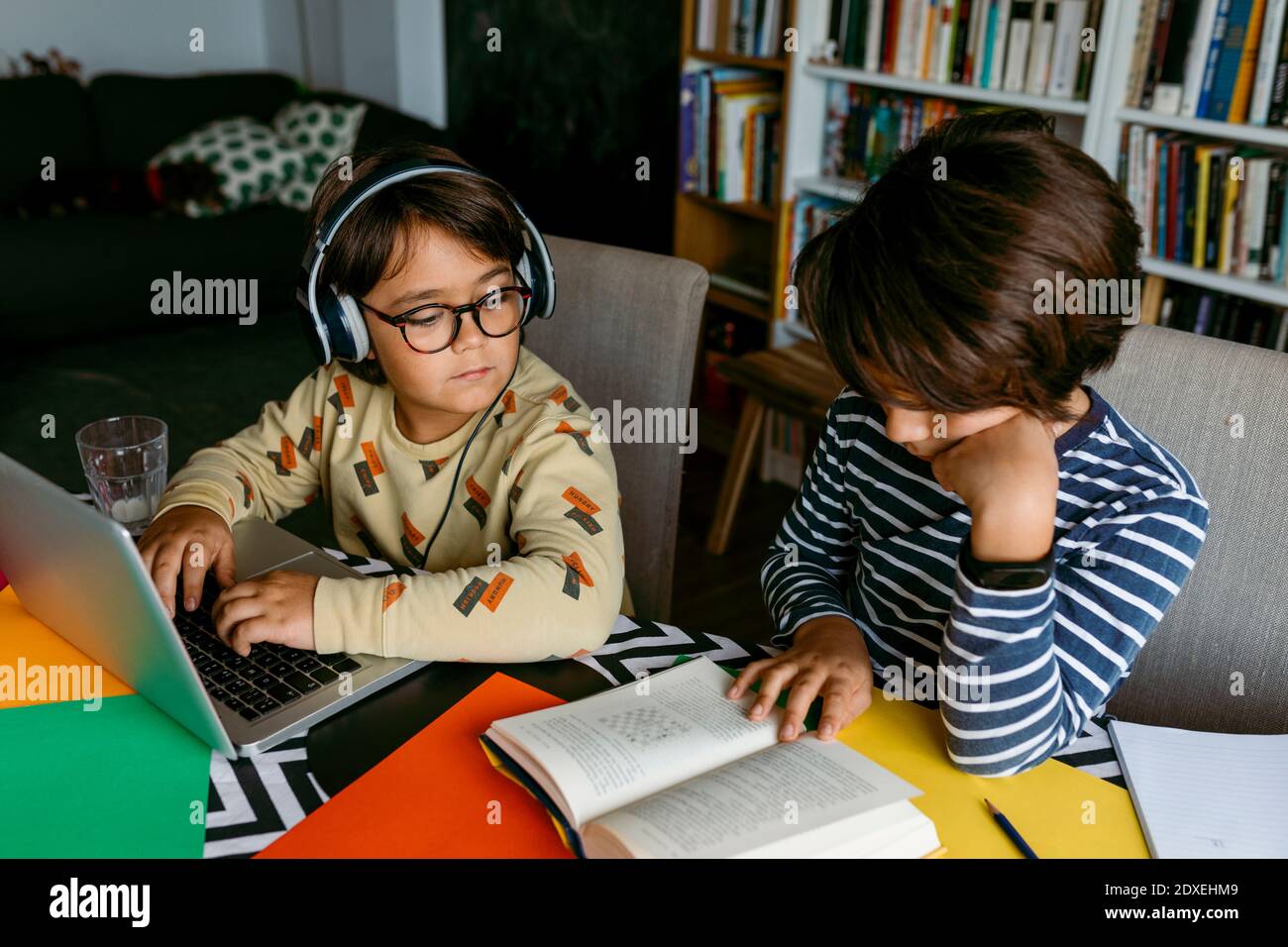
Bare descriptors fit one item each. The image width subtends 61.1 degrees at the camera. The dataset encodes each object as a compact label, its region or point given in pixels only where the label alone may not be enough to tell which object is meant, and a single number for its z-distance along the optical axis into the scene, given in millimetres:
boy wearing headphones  953
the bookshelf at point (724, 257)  2811
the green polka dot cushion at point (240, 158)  3775
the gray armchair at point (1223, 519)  1027
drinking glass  1209
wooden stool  2424
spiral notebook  748
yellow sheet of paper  743
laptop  754
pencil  730
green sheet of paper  746
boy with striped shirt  774
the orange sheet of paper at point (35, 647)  955
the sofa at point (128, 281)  3035
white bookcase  1970
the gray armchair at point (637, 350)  1390
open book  701
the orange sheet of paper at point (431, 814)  735
